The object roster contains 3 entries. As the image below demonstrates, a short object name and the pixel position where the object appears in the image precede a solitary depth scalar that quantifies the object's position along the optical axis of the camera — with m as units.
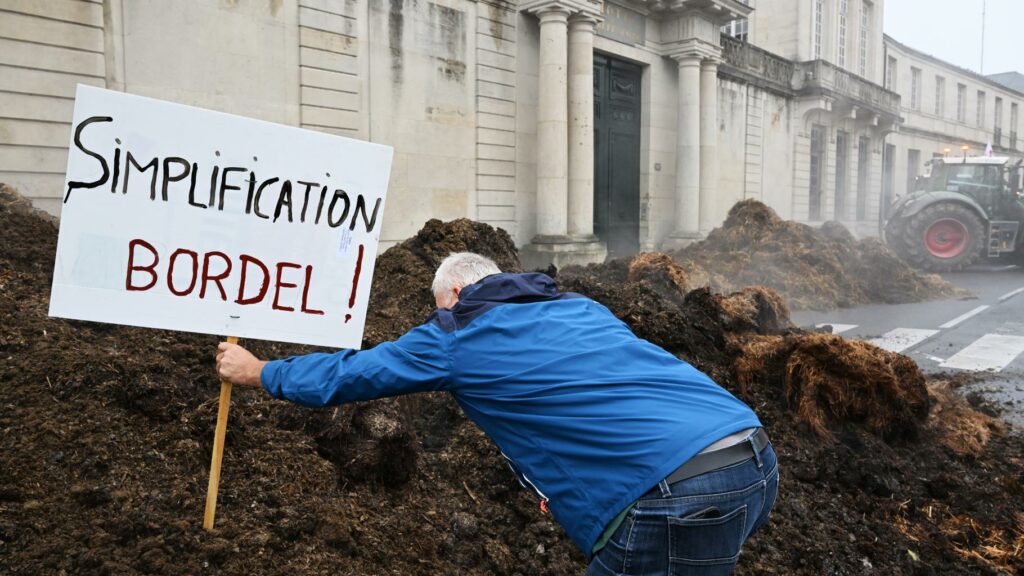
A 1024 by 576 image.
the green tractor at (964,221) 18.34
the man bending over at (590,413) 1.99
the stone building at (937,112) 36.16
